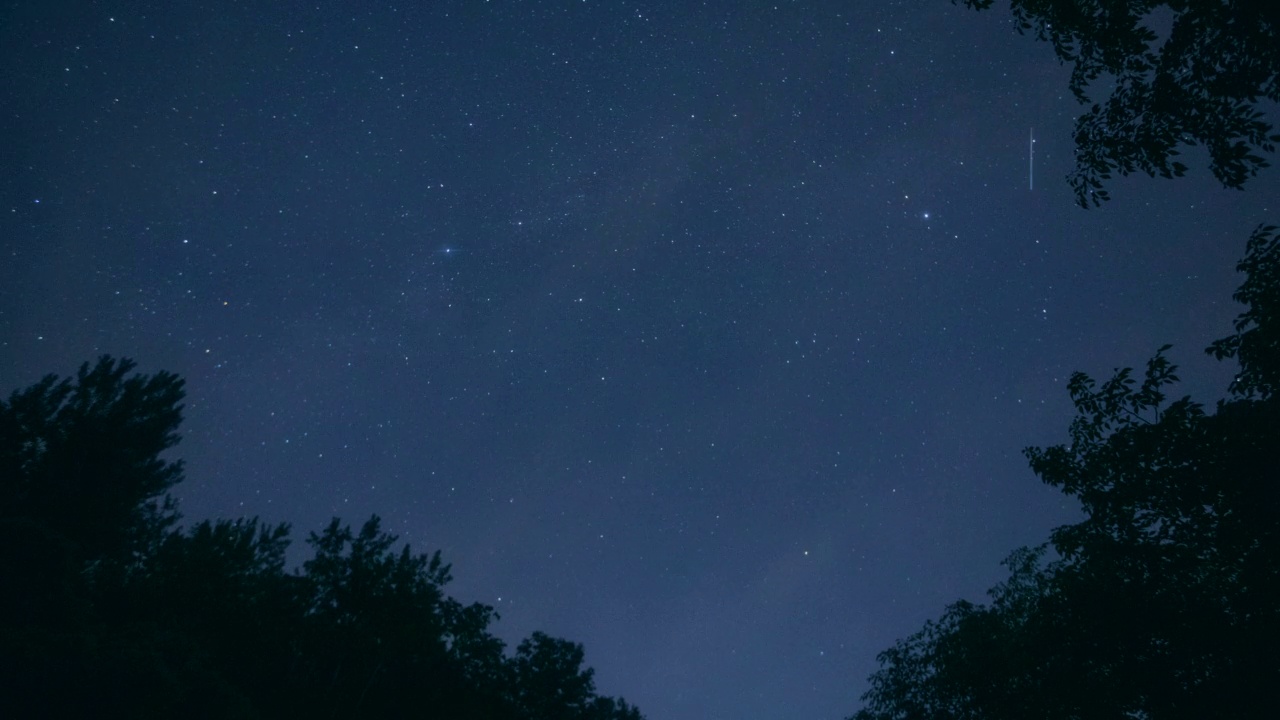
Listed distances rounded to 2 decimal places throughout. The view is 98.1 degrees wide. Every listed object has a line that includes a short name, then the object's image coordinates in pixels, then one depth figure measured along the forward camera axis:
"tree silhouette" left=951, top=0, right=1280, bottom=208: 5.40
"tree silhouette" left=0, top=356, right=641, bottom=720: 18.62
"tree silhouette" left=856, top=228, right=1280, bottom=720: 5.93
